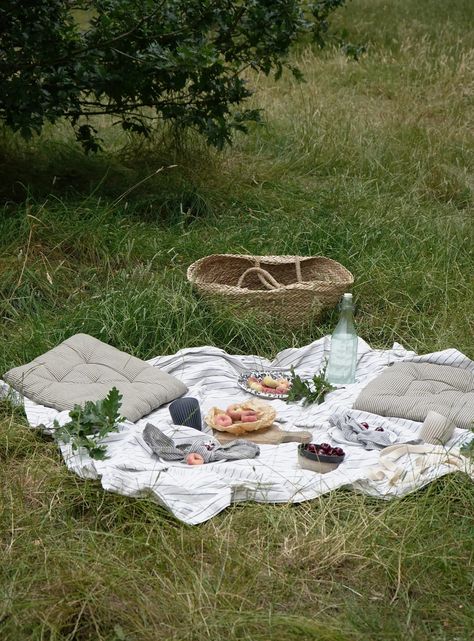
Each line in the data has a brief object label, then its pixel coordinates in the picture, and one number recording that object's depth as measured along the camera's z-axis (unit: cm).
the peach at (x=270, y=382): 450
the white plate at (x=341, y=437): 395
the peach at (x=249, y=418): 408
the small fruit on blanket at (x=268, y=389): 447
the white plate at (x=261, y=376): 446
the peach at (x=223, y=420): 409
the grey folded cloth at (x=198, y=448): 380
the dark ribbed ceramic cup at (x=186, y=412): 405
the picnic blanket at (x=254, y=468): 345
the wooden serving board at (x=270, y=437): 402
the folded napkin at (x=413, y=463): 357
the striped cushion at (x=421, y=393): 413
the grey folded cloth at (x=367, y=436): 391
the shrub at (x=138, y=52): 557
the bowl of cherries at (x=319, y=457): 368
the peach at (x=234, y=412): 413
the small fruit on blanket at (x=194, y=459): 377
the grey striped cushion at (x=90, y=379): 417
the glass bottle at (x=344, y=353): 462
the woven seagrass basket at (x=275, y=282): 501
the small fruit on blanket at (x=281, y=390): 448
